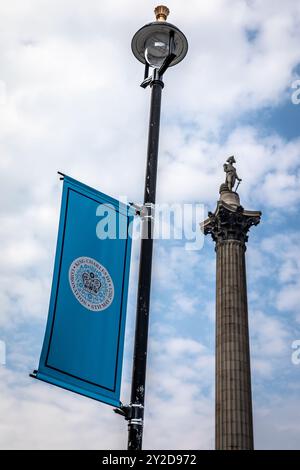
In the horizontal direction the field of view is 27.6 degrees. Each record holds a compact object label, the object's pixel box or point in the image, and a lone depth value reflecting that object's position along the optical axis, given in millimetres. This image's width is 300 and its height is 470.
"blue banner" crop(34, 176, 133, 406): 8047
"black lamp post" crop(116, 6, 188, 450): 7480
